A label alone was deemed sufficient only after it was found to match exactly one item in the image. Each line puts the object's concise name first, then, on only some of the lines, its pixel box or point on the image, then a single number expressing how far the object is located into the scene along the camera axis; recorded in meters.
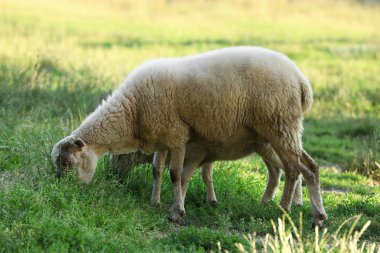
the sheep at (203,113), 15.55
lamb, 16.37
